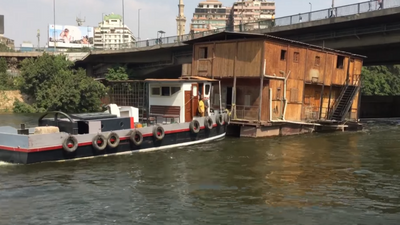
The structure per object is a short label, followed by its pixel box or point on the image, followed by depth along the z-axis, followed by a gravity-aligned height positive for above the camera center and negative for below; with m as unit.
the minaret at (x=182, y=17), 136.73 +27.69
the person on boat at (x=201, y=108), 18.20 -1.00
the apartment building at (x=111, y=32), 185.25 +28.36
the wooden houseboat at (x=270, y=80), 20.75 +0.65
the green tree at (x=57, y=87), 40.50 -0.25
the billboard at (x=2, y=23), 85.38 +14.61
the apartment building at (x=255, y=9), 140.75 +32.76
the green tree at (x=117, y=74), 49.34 +1.73
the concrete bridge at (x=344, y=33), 26.58 +5.06
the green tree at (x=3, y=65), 51.31 +2.69
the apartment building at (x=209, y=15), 153.38 +32.38
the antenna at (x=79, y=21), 156.75 +28.37
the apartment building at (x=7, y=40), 109.12 +14.05
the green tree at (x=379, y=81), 68.38 +2.23
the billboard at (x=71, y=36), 116.62 +16.73
